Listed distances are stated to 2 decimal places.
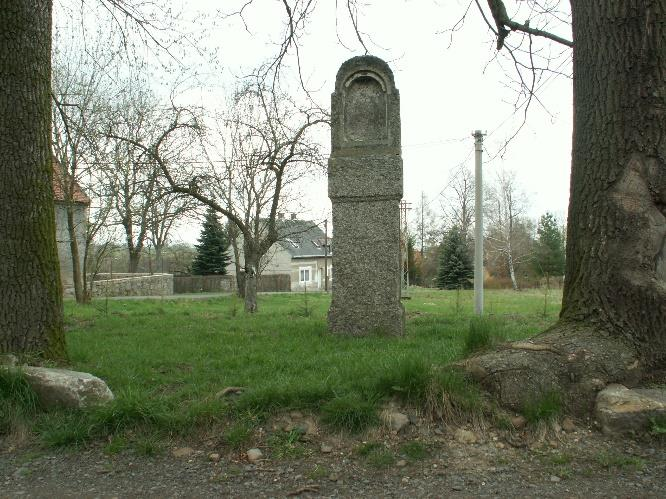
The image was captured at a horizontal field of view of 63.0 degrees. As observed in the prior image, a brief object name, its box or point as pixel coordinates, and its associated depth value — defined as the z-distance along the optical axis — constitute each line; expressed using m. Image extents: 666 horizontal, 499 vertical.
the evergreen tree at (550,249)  42.25
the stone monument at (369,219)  7.05
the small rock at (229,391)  4.24
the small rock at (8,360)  4.42
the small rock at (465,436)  3.65
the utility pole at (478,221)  12.20
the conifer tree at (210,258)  41.25
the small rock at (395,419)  3.75
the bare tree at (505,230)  48.88
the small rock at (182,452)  3.59
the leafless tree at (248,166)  12.27
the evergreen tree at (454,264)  38.62
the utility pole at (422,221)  54.52
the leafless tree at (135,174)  12.68
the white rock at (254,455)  3.50
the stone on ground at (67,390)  4.01
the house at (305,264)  57.47
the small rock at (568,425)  3.72
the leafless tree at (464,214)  46.31
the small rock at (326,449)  3.58
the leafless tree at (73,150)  14.64
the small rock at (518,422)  3.76
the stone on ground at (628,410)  3.62
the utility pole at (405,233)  35.70
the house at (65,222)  17.16
